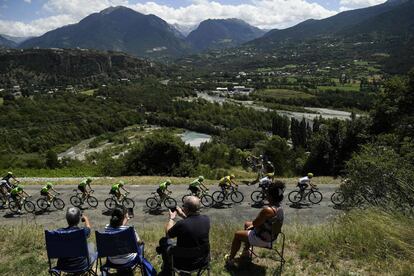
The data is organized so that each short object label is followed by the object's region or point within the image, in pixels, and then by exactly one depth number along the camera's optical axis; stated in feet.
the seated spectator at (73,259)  22.04
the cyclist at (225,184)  61.09
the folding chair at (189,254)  20.58
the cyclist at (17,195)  59.74
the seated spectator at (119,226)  21.98
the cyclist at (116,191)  58.00
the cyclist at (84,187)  61.48
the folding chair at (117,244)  21.45
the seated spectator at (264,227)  22.83
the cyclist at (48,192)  60.75
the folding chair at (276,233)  23.25
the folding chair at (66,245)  21.49
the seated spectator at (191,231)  20.70
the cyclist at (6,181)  64.95
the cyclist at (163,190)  56.75
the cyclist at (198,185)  45.48
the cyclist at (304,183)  59.10
